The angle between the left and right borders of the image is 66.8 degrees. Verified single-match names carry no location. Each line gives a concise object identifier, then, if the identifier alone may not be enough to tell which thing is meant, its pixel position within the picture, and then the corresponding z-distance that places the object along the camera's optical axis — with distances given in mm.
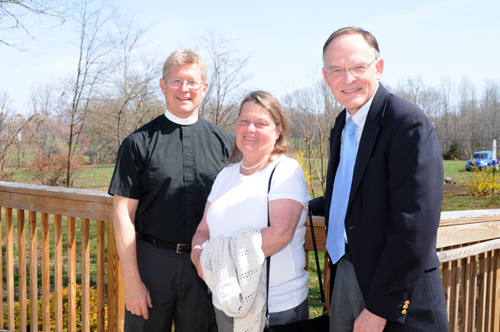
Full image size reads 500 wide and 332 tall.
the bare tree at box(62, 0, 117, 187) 11924
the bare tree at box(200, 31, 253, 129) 14438
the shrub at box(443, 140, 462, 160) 35844
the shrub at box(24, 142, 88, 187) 12406
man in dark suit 1235
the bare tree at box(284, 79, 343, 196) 8141
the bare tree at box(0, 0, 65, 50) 7239
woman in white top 1628
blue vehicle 22711
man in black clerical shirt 1949
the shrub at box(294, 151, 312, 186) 8648
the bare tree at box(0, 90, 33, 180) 10598
